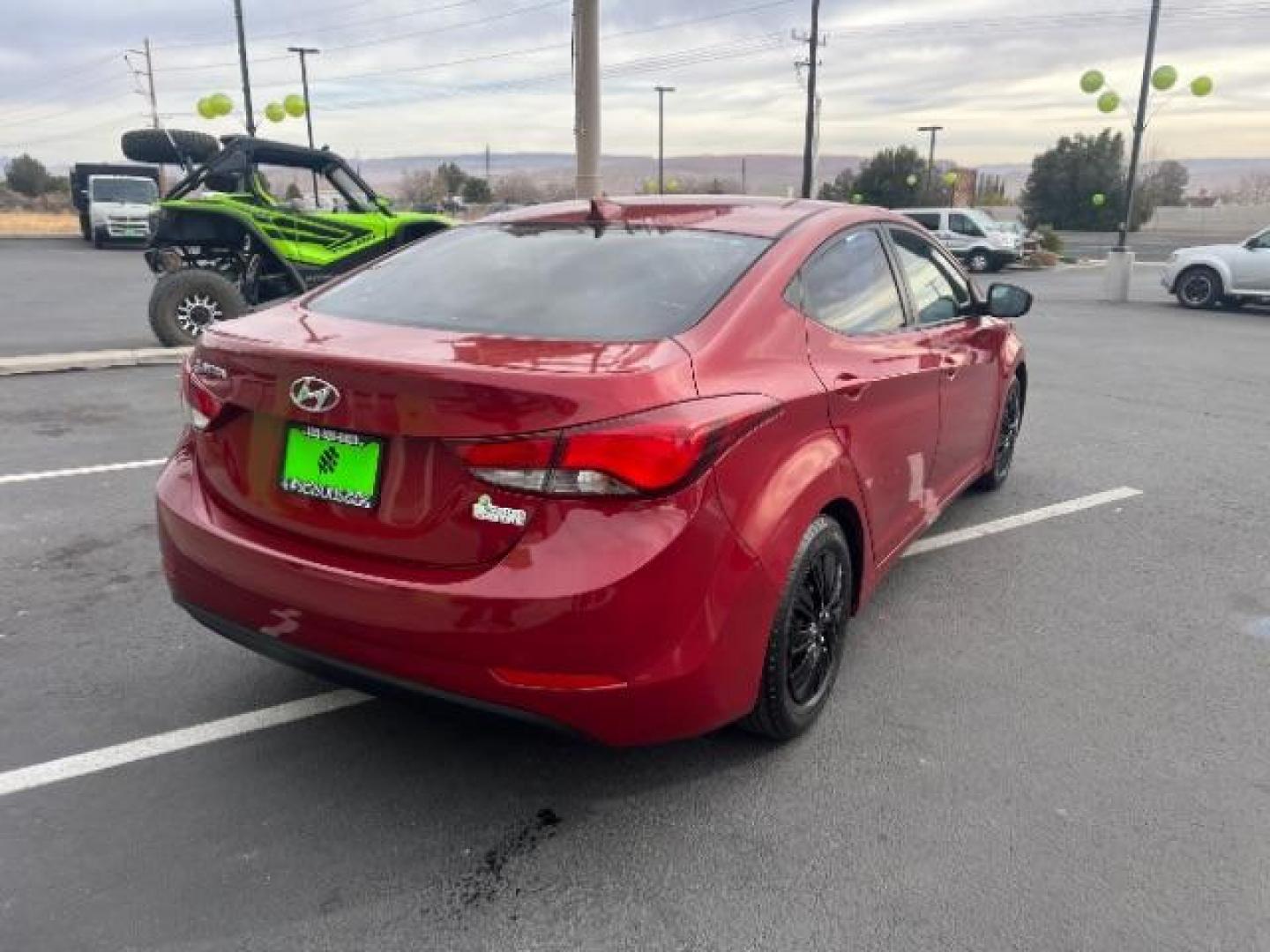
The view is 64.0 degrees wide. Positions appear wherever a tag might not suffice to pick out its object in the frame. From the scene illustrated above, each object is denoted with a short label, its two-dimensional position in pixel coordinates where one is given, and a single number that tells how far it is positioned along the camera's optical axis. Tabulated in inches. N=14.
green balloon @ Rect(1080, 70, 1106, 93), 754.8
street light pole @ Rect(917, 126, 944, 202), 2068.2
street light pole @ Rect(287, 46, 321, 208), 1609.9
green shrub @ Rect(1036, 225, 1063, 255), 1275.8
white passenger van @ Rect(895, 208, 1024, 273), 1059.9
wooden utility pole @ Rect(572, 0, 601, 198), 449.1
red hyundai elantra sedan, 89.4
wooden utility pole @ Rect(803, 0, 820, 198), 1119.0
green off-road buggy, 388.5
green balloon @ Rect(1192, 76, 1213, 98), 709.3
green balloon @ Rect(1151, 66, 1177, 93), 708.0
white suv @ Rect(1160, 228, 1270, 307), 653.3
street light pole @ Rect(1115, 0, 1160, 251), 689.0
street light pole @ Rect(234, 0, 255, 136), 1069.1
